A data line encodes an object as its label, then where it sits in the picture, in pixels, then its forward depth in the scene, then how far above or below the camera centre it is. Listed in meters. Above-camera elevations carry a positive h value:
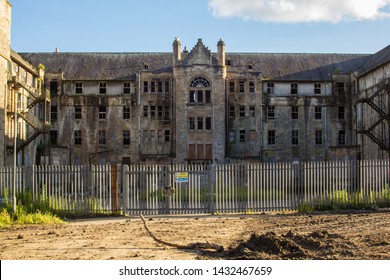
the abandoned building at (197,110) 47.19 +3.70
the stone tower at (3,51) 33.31 +6.49
